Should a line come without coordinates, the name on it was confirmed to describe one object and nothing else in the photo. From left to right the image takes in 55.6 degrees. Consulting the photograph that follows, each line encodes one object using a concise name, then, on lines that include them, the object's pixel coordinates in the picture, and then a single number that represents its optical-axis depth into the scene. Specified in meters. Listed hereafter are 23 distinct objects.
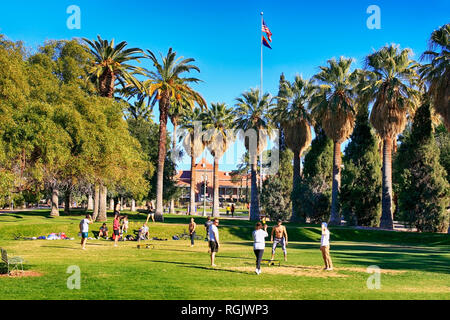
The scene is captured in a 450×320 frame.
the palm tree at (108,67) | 40.31
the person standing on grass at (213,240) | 16.66
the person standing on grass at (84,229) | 22.70
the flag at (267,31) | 55.03
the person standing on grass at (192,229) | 26.62
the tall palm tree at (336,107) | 43.28
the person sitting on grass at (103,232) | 31.12
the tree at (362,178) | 43.09
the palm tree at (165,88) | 42.41
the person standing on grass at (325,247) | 16.45
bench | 14.11
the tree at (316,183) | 46.53
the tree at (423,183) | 37.75
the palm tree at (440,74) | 34.94
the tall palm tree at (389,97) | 39.09
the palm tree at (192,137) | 63.16
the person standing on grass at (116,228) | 25.55
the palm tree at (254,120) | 54.25
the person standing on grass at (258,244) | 15.32
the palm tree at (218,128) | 62.38
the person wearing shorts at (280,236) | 19.79
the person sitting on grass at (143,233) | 29.34
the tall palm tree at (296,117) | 49.12
